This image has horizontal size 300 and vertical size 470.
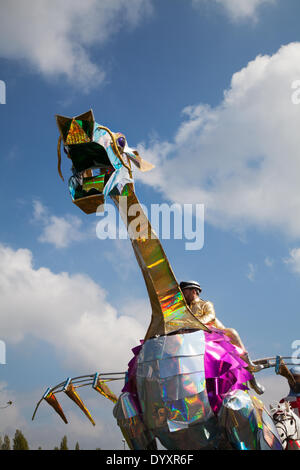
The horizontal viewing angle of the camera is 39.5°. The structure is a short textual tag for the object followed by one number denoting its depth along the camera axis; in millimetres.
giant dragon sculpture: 5562
